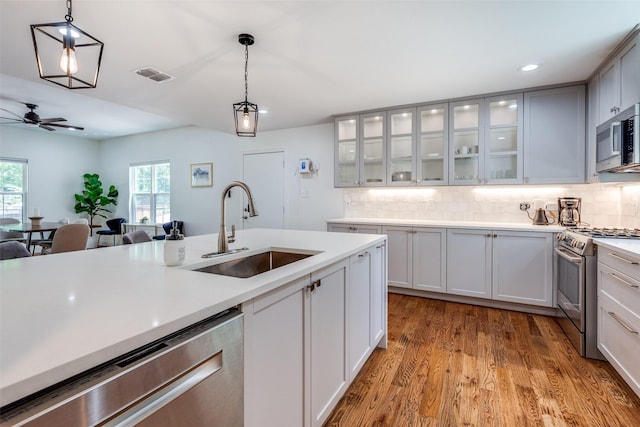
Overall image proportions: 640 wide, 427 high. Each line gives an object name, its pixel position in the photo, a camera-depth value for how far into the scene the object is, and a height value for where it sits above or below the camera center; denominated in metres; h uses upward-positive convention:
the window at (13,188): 6.11 +0.43
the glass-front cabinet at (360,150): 4.14 +0.84
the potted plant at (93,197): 7.03 +0.27
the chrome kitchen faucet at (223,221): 1.57 -0.06
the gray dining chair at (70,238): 3.71 -0.36
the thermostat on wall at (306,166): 4.88 +0.70
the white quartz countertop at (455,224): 3.13 -0.16
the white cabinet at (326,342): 1.40 -0.66
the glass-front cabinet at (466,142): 3.57 +0.82
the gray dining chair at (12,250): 2.40 -0.34
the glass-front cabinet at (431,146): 3.76 +0.80
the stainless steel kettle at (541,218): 3.37 -0.08
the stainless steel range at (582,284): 2.27 -0.58
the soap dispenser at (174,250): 1.36 -0.18
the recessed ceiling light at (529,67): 2.77 +1.32
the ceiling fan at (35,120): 4.43 +1.30
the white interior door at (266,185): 5.29 +0.43
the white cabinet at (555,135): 3.16 +0.80
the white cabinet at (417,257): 3.58 -0.57
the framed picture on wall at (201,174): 5.95 +0.69
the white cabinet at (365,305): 1.84 -0.65
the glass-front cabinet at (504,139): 3.40 +0.81
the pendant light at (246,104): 2.28 +0.80
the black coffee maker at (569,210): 3.19 +0.01
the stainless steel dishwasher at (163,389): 0.56 -0.40
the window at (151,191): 6.66 +0.40
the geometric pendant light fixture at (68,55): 1.38 +1.30
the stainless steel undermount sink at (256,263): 1.64 -0.32
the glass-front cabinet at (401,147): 3.92 +0.82
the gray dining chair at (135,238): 2.33 -0.23
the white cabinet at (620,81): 2.26 +1.06
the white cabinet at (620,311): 1.76 -0.64
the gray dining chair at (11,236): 4.31 -0.39
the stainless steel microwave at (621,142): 2.12 +0.52
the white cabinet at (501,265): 3.11 -0.59
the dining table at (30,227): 4.26 -0.28
